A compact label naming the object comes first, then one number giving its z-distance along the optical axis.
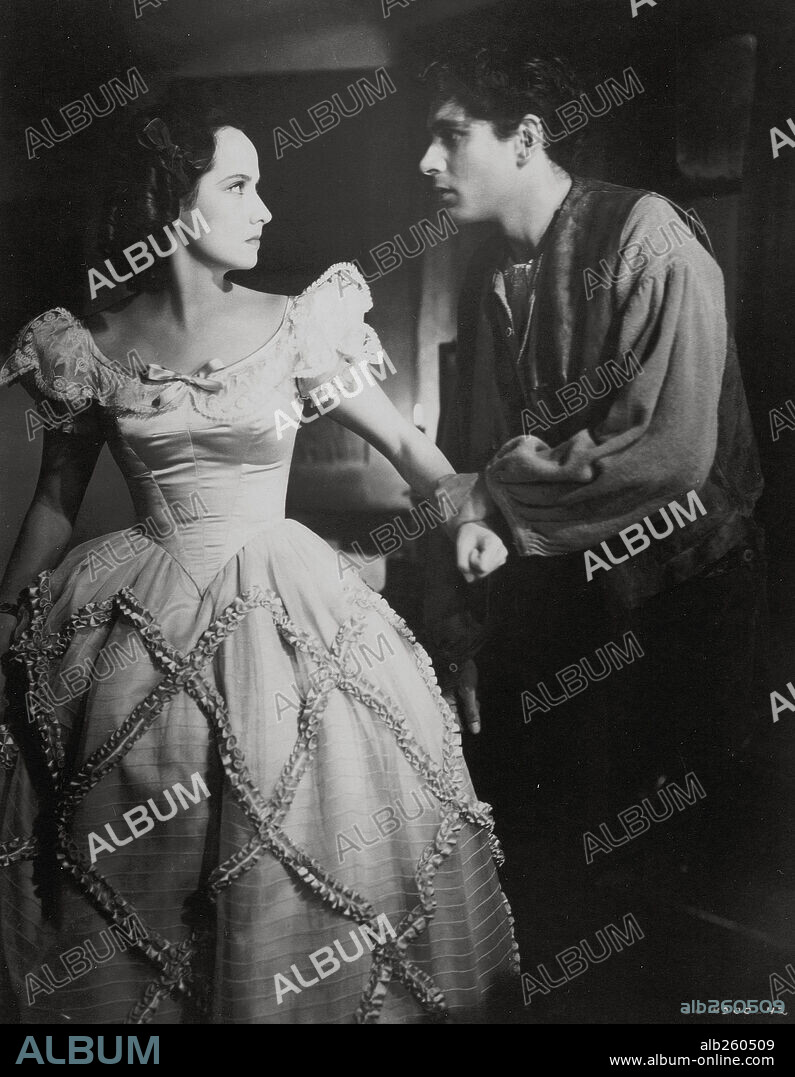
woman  1.48
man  1.55
